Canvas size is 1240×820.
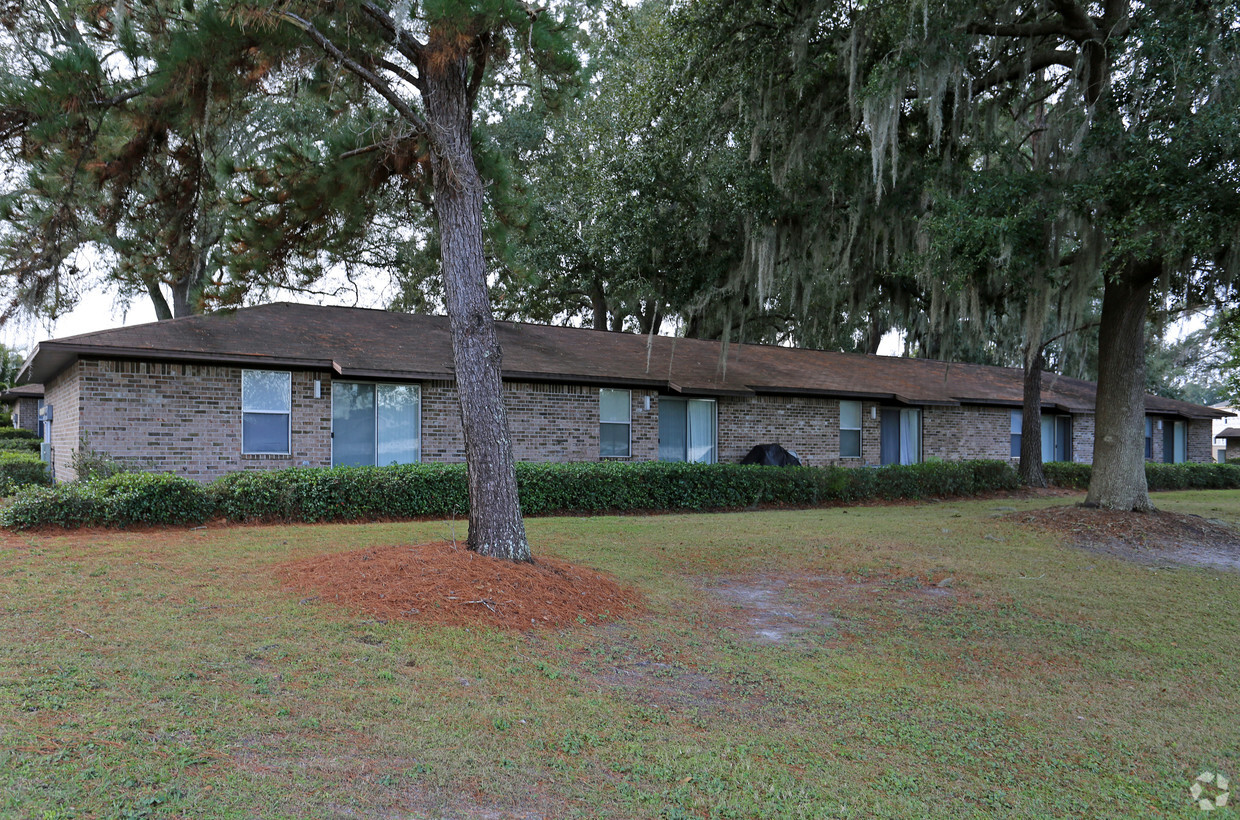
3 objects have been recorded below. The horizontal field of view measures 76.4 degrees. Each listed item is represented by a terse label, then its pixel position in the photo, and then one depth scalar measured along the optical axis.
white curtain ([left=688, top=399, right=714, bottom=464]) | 18.31
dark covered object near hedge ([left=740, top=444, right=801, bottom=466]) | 17.89
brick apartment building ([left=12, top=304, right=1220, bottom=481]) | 12.53
